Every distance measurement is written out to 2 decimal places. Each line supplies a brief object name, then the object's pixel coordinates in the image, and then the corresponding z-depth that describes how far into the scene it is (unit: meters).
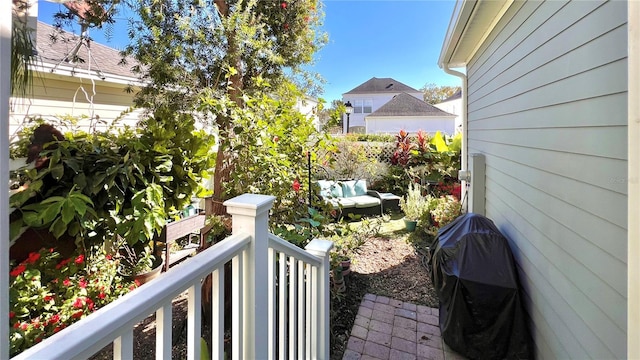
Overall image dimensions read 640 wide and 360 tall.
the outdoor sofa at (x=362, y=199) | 6.90
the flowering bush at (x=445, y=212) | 5.00
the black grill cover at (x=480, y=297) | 2.34
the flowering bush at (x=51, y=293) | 2.05
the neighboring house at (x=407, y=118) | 22.77
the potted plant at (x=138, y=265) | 3.47
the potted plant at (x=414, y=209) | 5.94
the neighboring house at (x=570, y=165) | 1.31
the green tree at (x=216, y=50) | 2.88
